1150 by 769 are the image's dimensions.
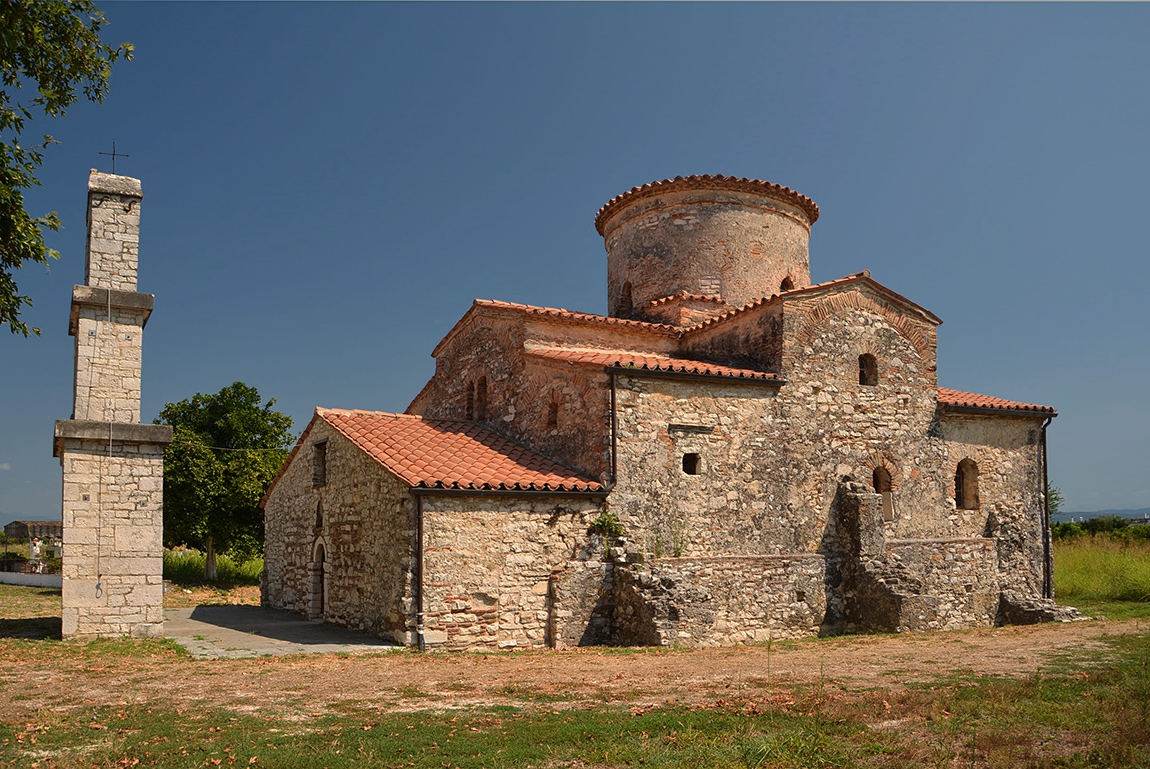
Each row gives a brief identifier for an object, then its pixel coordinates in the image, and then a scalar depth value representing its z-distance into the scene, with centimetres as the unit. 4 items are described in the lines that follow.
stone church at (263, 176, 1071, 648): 1278
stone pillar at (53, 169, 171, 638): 1255
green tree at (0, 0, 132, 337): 1027
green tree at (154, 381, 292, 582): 2773
